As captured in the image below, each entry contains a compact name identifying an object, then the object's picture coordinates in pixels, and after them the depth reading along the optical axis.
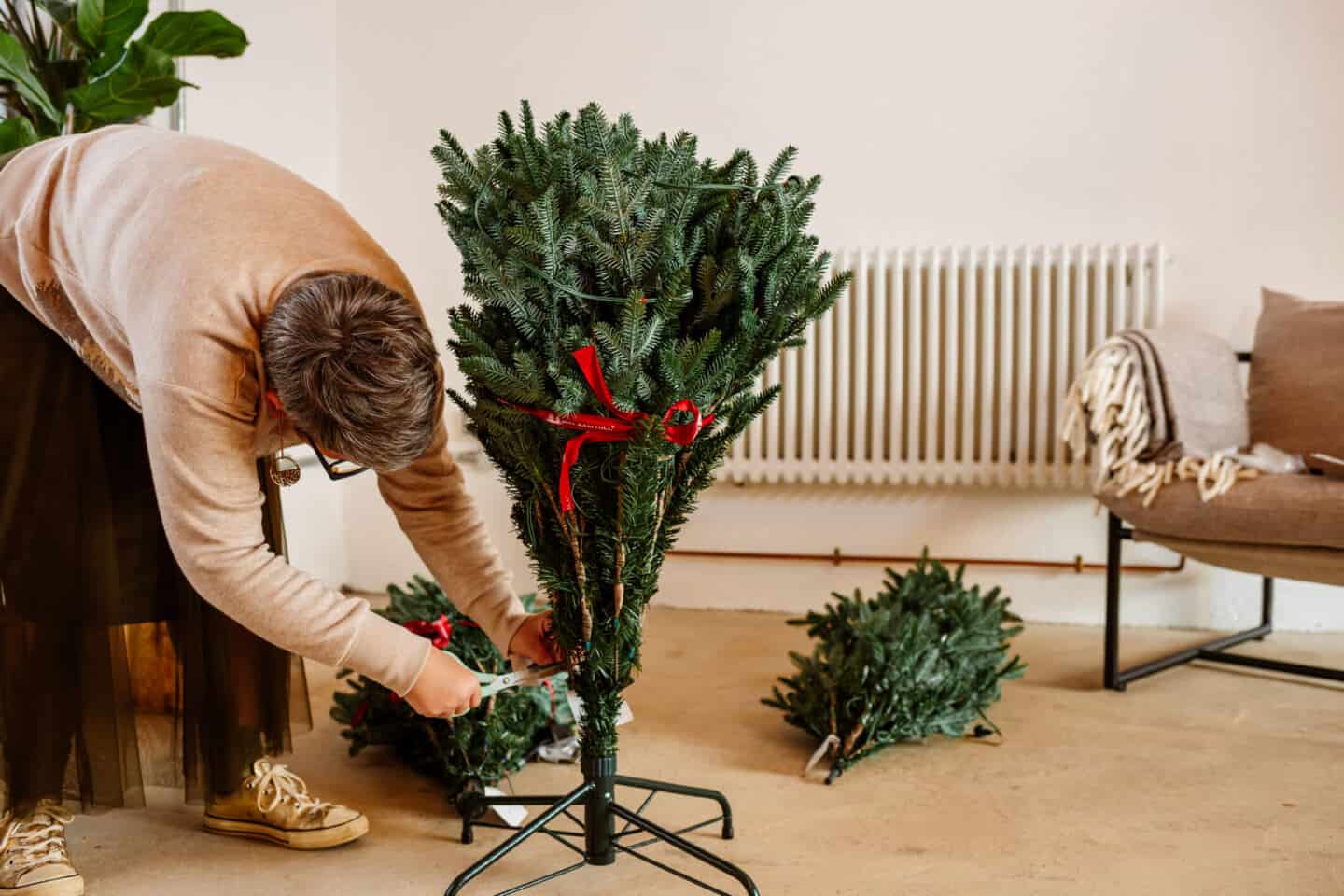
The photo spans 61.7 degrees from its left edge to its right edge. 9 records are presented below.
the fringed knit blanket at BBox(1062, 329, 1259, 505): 2.43
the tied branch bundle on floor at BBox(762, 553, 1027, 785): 2.08
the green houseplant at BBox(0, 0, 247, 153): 2.04
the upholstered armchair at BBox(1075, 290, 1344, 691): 2.20
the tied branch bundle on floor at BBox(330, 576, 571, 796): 1.87
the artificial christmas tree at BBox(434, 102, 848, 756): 1.31
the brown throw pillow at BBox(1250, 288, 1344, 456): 2.52
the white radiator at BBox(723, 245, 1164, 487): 3.01
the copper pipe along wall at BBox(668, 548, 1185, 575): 3.10
